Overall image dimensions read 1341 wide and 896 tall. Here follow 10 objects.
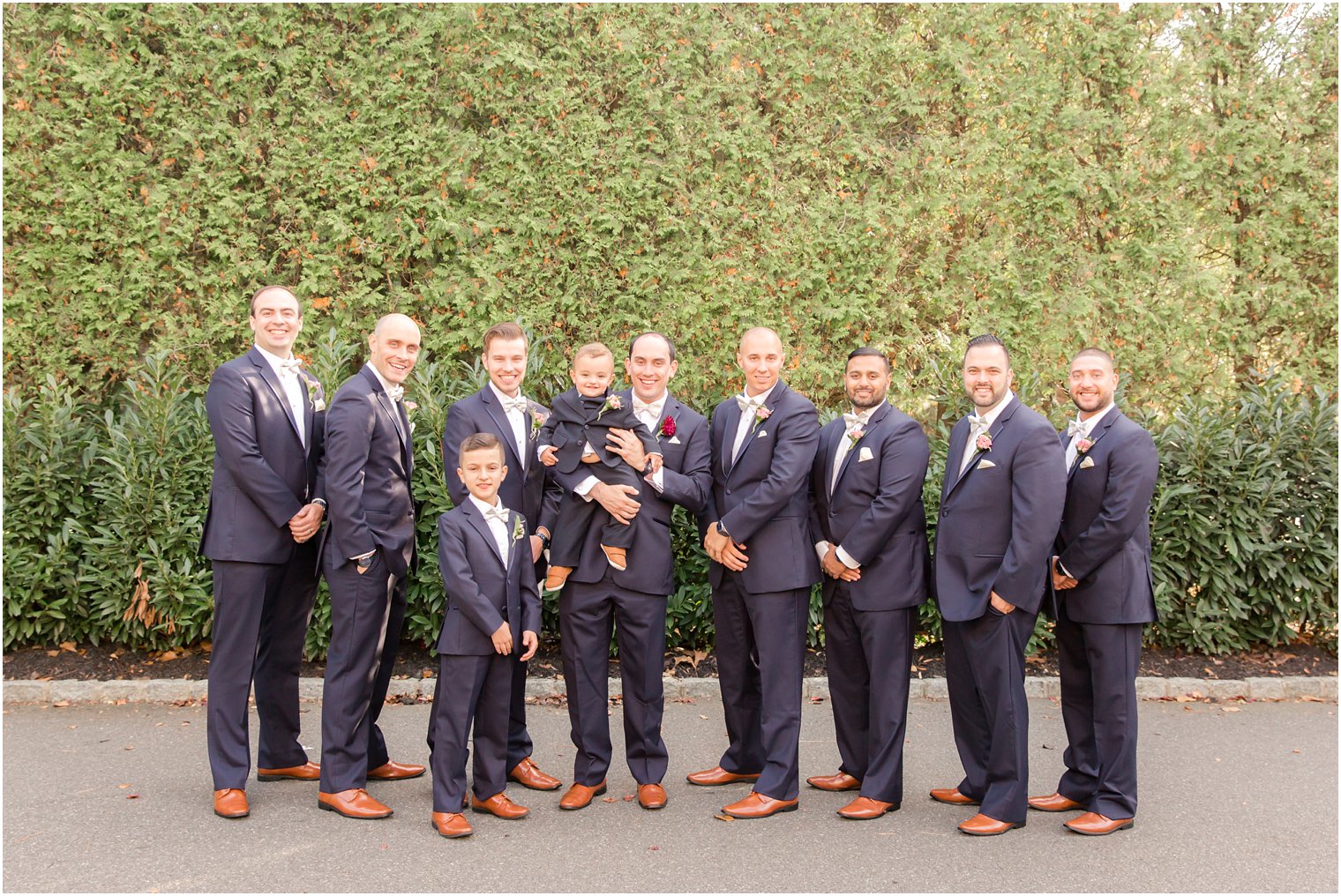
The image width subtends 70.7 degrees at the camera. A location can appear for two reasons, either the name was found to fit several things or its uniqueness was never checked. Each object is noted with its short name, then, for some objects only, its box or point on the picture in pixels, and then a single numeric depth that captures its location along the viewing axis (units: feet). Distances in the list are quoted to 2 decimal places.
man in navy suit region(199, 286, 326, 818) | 15.51
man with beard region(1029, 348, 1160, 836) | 15.03
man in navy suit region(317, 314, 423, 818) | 15.38
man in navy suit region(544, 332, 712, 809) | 15.93
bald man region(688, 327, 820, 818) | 15.75
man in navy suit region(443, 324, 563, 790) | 16.31
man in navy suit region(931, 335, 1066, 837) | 14.71
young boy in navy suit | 14.89
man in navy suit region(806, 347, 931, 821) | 15.65
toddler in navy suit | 15.80
